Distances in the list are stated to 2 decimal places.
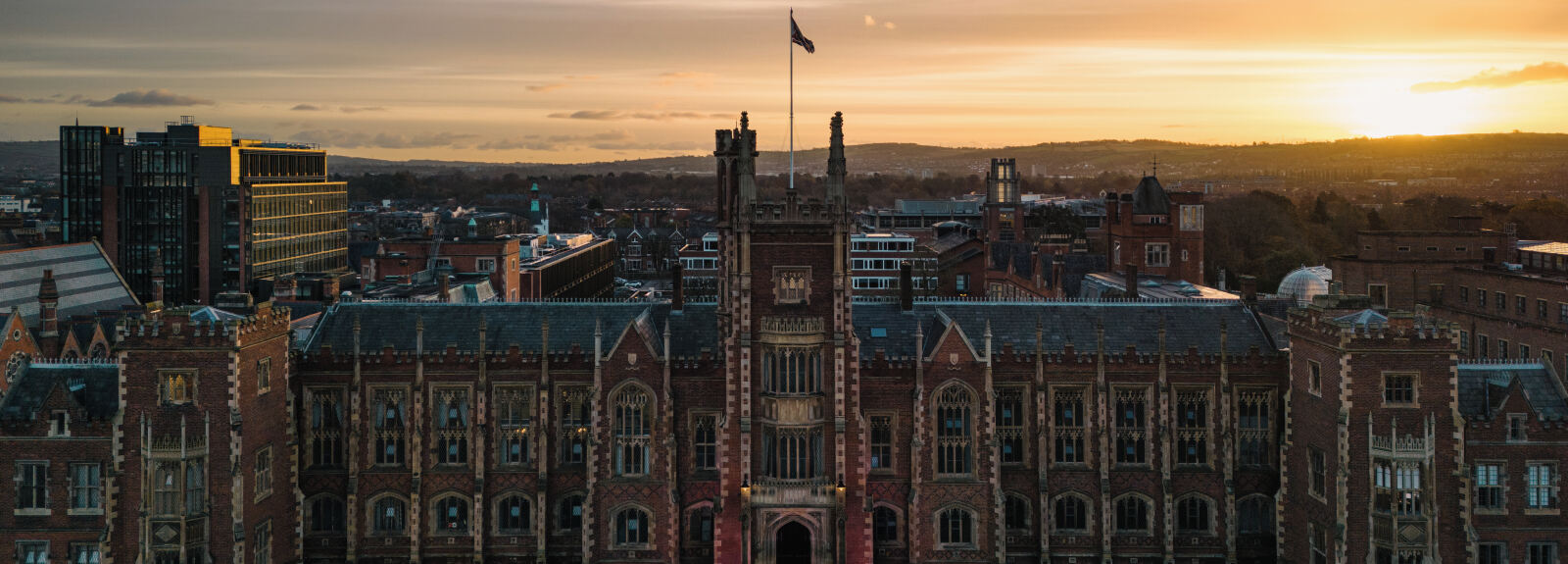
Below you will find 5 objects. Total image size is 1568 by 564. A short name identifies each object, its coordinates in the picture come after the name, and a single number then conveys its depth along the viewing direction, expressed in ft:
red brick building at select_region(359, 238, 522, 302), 498.28
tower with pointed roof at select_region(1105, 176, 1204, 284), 463.42
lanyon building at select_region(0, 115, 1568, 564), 204.03
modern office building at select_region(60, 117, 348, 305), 579.07
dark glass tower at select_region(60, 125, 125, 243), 582.35
